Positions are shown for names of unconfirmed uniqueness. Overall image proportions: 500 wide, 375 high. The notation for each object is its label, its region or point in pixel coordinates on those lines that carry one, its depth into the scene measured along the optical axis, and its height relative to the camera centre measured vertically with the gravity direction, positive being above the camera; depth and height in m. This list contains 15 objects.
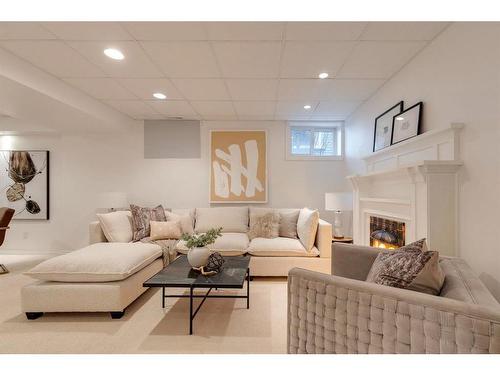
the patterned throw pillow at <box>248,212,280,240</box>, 3.49 -0.55
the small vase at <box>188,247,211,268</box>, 2.21 -0.63
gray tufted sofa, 0.78 -0.49
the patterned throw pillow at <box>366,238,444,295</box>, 1.06 -0.39
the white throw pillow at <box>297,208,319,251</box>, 3.09 -0.52
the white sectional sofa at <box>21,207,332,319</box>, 2.09 -0.81
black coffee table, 1.90 -0.76
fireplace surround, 1.74 +0.01
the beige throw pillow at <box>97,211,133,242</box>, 3.15 -0.51
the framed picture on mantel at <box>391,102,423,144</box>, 2.18 +0.65
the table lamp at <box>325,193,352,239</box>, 3.49 -0.18
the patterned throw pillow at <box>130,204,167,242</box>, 3.42 -0.43
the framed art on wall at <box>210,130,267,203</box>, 4.29 +0.42
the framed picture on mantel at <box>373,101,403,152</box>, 2.58 +0.74
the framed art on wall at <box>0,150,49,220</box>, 4.29 +0.10
